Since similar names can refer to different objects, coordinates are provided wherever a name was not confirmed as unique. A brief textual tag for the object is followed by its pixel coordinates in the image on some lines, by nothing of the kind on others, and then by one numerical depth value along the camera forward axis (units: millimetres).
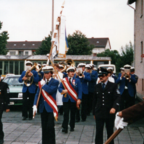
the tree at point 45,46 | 58550
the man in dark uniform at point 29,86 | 10711
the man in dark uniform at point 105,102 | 6117
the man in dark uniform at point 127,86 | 10258
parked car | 12797
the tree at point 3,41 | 60031
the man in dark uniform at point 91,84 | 11399
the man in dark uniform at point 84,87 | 10531
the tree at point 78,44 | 56750
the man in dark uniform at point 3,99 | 7280
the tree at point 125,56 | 36278
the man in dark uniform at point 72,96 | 8734
